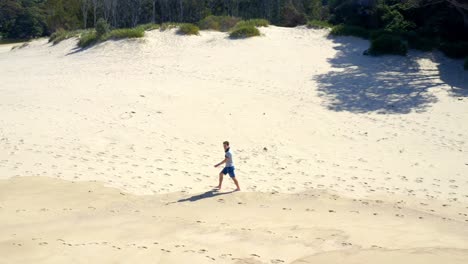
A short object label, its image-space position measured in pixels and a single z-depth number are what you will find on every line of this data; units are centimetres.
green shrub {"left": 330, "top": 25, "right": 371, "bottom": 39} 2336
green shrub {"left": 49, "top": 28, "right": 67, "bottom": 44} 2976
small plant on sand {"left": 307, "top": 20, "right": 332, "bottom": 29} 2508
